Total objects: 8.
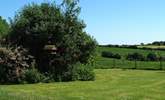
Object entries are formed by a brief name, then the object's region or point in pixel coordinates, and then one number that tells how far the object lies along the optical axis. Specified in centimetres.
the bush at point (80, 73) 2006
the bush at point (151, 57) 4129
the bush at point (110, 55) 4380
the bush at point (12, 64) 1883
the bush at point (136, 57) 4137
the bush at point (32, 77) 1881
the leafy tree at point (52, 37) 2020
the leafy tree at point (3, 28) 2146
